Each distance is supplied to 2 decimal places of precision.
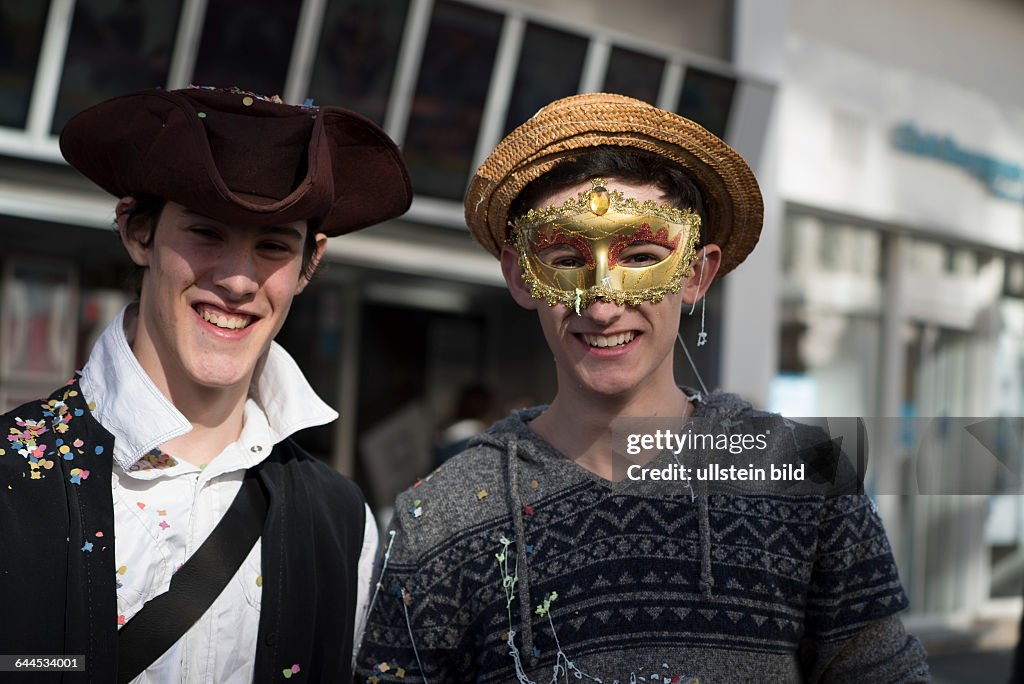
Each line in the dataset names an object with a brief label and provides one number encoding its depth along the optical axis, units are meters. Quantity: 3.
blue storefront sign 9.70
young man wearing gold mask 2.23
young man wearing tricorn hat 2.20
